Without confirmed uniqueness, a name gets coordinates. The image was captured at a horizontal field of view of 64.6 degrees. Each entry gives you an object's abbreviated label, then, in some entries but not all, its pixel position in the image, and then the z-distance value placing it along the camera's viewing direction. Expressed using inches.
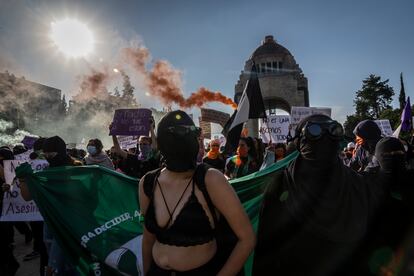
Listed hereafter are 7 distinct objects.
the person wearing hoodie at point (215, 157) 259.9
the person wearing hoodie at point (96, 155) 210.2
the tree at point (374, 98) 2197.3
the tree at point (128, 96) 1733.5
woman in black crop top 69.2
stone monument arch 1306.6
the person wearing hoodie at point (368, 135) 158.6
